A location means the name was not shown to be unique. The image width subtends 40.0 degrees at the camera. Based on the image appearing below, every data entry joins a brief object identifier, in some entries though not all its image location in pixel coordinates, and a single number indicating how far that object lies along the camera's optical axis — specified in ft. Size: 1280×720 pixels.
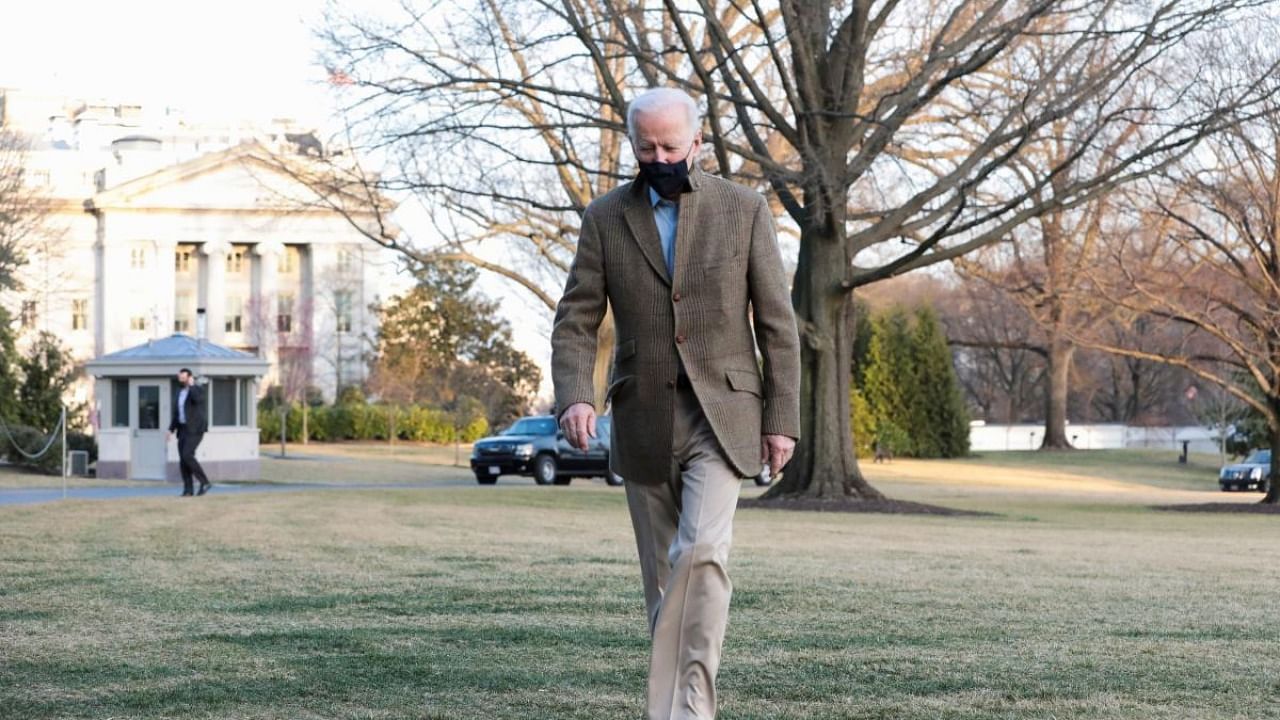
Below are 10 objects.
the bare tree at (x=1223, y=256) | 99.45
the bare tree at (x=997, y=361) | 260.68
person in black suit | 91.40
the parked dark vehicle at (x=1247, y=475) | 163.43
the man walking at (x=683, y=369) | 17.54
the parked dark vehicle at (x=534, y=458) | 131.54
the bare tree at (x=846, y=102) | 79.46
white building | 291.17
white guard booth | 120.78
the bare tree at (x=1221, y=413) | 202.02
